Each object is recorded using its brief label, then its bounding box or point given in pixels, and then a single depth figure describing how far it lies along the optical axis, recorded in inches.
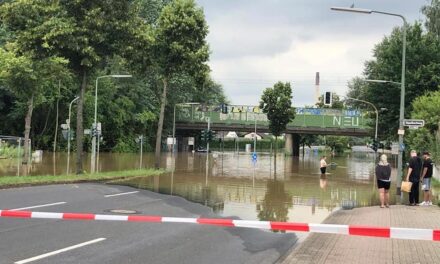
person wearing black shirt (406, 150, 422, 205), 678.1
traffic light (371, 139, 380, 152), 2072.1
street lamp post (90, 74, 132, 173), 1395.2
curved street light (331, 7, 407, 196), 830.0
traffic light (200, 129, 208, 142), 1862.7
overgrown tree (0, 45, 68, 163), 1285.7
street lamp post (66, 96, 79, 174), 1890.3
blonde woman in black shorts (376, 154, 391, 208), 627.8
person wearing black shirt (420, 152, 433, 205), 695.5
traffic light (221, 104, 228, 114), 2539.4
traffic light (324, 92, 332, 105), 1521.9
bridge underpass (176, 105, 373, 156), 3127.5
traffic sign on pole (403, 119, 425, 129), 829.7
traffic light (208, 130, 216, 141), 1889.6
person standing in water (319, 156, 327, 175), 1369.3
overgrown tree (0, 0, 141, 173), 913.5
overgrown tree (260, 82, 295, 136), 2572.3
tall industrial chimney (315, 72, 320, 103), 5403.5
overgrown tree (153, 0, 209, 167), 1246.9
